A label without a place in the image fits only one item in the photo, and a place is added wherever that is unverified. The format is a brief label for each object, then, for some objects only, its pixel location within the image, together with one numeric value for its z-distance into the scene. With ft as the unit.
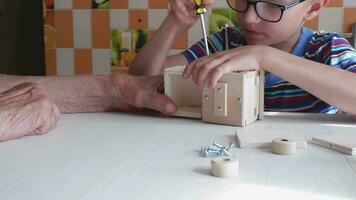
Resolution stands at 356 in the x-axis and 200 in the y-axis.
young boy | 3.48
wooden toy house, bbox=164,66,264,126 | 3.45
